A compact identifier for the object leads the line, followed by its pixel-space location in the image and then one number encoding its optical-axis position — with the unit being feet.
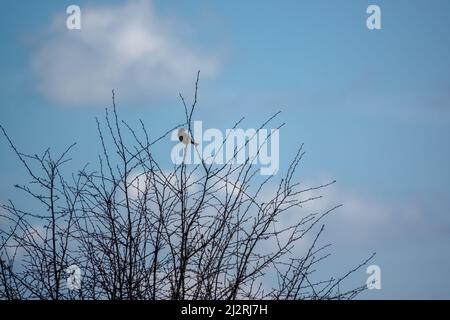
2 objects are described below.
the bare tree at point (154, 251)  25.67
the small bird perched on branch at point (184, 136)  28.81
